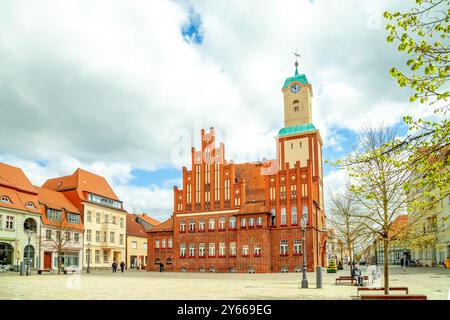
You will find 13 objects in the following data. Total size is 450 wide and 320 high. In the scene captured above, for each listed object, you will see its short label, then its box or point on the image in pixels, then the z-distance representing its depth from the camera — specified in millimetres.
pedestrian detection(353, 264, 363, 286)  20003
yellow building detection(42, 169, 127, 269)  56625
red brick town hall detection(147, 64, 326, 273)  46250
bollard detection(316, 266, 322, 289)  19906
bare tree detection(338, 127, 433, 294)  12086
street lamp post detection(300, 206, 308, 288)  20208
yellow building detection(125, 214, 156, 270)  66062
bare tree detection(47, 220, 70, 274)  44794
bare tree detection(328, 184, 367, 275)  26353
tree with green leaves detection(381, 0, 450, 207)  8258
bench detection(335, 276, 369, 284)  22948
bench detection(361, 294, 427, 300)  11453
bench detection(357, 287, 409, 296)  14913
